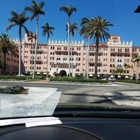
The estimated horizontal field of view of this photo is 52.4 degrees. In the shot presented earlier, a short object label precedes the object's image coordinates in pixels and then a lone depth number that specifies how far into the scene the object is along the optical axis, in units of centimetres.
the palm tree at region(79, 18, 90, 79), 3199
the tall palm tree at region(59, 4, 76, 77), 3564
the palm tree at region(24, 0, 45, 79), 3430
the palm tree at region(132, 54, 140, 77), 5014
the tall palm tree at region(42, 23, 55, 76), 4562
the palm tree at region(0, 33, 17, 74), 3704
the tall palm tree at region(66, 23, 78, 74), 4076
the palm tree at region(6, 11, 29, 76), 3336
